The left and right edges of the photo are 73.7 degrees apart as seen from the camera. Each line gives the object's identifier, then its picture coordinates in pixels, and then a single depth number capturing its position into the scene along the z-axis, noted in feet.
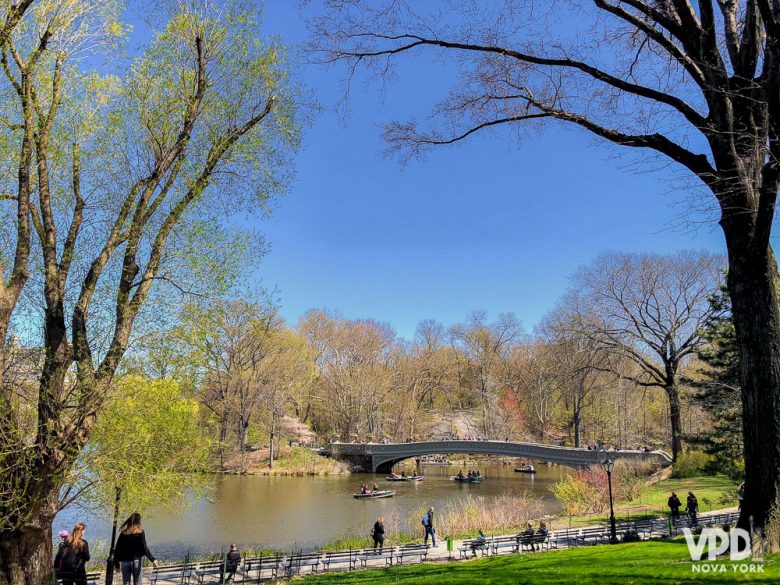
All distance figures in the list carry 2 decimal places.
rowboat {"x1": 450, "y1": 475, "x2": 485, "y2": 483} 138.89
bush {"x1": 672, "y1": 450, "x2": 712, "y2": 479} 94.43
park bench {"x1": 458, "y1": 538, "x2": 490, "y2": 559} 49.47
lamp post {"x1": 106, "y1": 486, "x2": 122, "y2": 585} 35.20
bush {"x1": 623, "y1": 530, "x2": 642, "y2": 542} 48.87
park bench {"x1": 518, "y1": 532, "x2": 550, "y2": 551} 50.26
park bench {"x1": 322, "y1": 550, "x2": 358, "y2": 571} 46.44
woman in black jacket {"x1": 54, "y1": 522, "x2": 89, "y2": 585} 28.66
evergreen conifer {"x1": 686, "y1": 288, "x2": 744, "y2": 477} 67.05
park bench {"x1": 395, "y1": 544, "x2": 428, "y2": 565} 49.03
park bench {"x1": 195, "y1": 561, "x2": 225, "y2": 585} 40.60
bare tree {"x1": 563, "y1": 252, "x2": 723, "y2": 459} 103.04
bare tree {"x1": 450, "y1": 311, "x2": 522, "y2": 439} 207.32
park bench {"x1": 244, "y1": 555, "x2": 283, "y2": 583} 42.39
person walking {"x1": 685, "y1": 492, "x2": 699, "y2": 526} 59.41
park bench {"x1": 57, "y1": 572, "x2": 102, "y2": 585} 35.29
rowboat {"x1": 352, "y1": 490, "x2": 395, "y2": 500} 107.65
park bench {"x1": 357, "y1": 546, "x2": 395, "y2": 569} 47.19
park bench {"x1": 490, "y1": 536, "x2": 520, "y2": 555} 51.62
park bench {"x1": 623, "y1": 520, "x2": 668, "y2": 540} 55.06
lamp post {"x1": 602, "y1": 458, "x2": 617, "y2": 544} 48.39
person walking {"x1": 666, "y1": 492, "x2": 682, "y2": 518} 62.64
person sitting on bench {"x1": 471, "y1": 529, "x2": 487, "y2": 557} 49.47
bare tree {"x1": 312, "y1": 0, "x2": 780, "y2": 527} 20.97
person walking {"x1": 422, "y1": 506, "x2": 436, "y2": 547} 55.06
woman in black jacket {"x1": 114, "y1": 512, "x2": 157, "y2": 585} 29.50
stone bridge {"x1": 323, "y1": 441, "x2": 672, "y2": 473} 111.45
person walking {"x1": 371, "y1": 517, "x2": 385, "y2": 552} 54.19
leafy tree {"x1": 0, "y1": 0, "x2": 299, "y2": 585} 22.74
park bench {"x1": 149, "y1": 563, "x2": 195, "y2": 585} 39.19
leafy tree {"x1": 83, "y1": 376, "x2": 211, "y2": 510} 27.53
